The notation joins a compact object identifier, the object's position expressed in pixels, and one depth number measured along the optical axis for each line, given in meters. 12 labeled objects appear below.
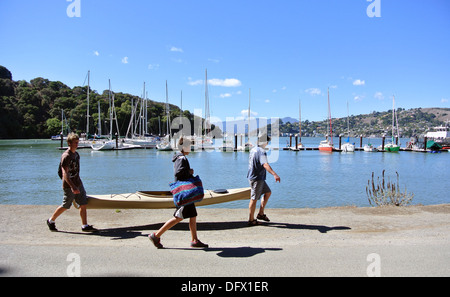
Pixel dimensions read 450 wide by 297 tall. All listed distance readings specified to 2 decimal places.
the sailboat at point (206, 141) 66.56
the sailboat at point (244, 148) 65.81
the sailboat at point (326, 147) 67.75
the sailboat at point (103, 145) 65.88
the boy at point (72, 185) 6.08
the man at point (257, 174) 6.84
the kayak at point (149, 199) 6.83
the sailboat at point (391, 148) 66.50
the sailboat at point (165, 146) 65.94
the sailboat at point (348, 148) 66.46
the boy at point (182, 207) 5.25
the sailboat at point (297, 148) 70.31
